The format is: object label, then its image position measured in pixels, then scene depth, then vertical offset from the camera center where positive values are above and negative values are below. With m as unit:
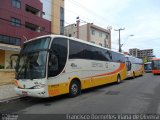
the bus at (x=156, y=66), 21.31 -0.35
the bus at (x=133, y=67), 15.10 -0.41
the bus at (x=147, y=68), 31.15 -1.03
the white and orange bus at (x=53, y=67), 5.94 -0.15
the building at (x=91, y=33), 28.61 +7.82
